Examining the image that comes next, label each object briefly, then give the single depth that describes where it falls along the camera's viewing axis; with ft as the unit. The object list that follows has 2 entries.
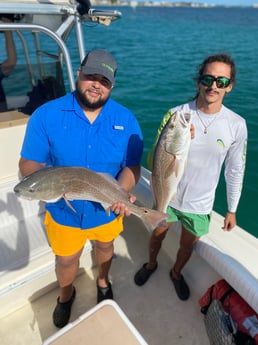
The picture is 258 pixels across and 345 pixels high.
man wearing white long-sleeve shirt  7.95
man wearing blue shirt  7.34
